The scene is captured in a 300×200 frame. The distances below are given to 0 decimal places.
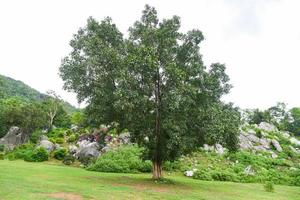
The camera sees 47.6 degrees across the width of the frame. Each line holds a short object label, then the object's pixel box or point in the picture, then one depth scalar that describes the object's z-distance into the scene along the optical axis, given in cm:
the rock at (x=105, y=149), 4197
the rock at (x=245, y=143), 4757
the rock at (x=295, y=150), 4947
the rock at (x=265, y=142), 4970
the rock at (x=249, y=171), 3756
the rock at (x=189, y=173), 3550
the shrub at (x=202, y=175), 3405
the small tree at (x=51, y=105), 6311
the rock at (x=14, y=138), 5103
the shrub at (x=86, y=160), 3850
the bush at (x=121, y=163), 3478
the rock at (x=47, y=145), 4422
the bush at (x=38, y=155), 3931
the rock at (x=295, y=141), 5382
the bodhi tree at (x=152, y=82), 2208
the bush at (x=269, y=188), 2636
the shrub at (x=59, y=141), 4938
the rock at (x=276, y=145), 4909
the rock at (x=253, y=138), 5093
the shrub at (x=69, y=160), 3954
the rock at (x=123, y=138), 4508
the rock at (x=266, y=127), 5975
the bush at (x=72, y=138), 5059
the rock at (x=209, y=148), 4471
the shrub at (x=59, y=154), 4191
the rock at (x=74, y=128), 5599
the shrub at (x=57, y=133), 5369
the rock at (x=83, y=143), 4350
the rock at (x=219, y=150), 4400
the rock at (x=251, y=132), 5266
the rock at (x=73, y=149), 4363
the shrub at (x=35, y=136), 5084
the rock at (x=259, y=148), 4801
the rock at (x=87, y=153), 4019
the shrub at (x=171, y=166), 3701
